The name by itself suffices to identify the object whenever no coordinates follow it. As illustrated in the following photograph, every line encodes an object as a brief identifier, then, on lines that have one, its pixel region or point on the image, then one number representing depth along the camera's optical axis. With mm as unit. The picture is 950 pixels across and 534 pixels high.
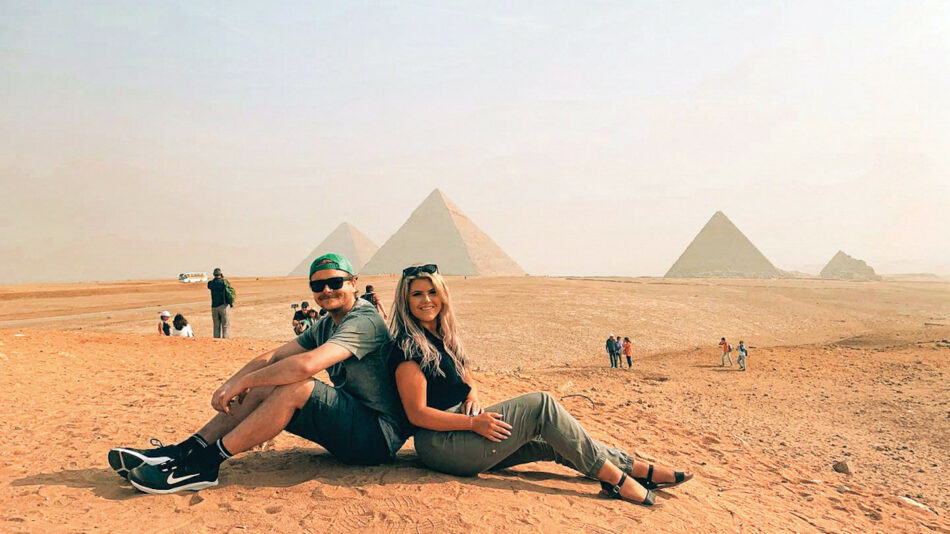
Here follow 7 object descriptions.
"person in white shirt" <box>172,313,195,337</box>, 11953
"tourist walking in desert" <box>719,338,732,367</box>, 13617
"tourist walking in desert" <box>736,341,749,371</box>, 12875
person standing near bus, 12289
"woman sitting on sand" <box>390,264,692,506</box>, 3104
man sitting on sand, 2846
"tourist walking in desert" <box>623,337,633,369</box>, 13953
